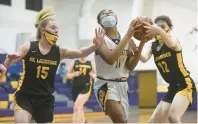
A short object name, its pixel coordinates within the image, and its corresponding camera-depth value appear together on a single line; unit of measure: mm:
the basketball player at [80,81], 8219
